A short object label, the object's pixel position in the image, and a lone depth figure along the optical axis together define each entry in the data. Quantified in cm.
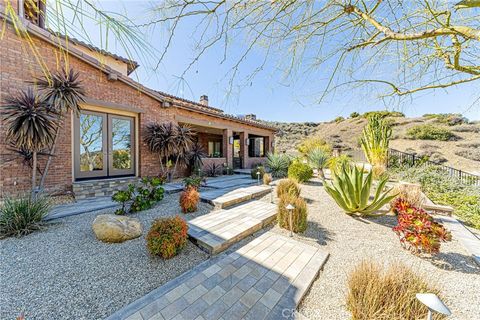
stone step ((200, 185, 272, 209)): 599
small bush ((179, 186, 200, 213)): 530
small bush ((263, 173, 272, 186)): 877
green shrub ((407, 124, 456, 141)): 2353
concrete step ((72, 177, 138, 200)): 657
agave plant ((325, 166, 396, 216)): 484
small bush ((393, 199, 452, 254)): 332
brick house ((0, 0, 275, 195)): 550
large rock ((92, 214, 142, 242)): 370
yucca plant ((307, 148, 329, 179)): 1177
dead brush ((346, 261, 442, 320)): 202
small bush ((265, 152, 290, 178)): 1191
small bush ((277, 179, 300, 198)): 644
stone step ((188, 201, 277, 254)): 371
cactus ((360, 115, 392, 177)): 1130
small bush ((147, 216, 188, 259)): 316
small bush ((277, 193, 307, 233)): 440
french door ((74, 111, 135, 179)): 697
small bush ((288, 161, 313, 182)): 935
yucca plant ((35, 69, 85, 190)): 539
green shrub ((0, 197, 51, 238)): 391
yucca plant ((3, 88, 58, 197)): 493
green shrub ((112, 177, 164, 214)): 479
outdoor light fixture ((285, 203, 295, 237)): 409
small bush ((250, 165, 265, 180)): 1047
